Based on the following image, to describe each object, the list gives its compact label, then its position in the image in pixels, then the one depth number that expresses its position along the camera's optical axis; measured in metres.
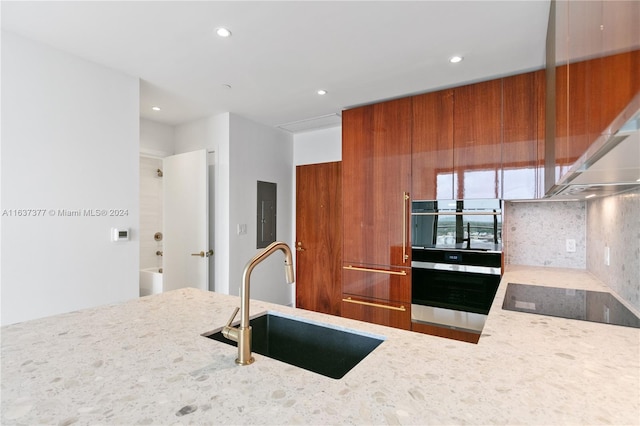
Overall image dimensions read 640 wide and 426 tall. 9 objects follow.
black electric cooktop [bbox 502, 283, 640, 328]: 1.21
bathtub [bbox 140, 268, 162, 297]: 3.67
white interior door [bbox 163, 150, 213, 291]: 3.31
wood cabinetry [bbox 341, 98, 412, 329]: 2.67
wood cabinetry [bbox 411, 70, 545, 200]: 2.22
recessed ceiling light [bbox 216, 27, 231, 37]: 1.81
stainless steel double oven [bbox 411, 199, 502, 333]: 2.32
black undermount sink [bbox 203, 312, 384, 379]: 1.13
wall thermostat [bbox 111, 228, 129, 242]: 2.32
